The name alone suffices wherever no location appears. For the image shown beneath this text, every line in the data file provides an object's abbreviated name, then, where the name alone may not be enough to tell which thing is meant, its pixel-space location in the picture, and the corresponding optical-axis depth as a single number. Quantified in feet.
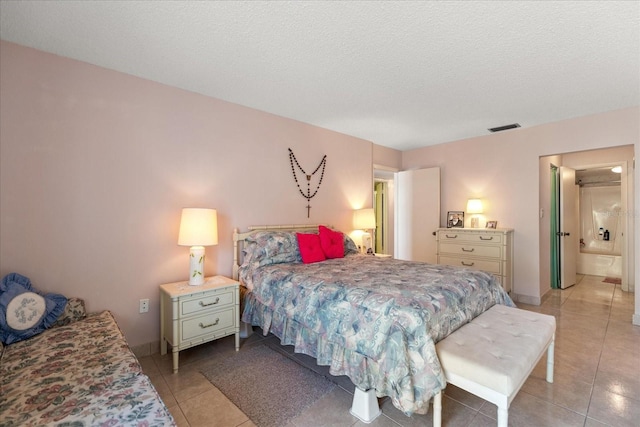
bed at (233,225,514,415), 5.06
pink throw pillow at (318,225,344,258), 10.86
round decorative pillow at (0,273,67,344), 5.61
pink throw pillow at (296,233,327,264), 10.05
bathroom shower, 17.47
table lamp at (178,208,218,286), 8.05
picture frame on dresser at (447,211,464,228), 15.03
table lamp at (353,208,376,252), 13.98
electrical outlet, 8.25
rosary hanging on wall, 11.94
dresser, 12.57
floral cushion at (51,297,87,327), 6.57
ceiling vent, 12.60
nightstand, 7.43
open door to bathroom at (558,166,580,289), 14.97
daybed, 3.53
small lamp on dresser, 14.25
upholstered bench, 4.60
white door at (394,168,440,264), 15.88
